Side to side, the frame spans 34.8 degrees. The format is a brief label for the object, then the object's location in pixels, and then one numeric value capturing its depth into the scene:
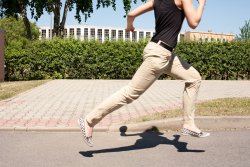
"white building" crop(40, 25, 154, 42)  146.01
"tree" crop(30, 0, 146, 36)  30.45
